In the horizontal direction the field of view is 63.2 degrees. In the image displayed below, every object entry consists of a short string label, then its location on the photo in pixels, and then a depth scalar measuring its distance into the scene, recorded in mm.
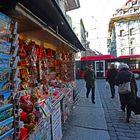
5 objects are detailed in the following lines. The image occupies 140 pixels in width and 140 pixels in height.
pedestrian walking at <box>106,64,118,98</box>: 5469
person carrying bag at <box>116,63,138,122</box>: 3238
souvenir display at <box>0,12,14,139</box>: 1107
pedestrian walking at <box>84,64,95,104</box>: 5103
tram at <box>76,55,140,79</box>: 14187
